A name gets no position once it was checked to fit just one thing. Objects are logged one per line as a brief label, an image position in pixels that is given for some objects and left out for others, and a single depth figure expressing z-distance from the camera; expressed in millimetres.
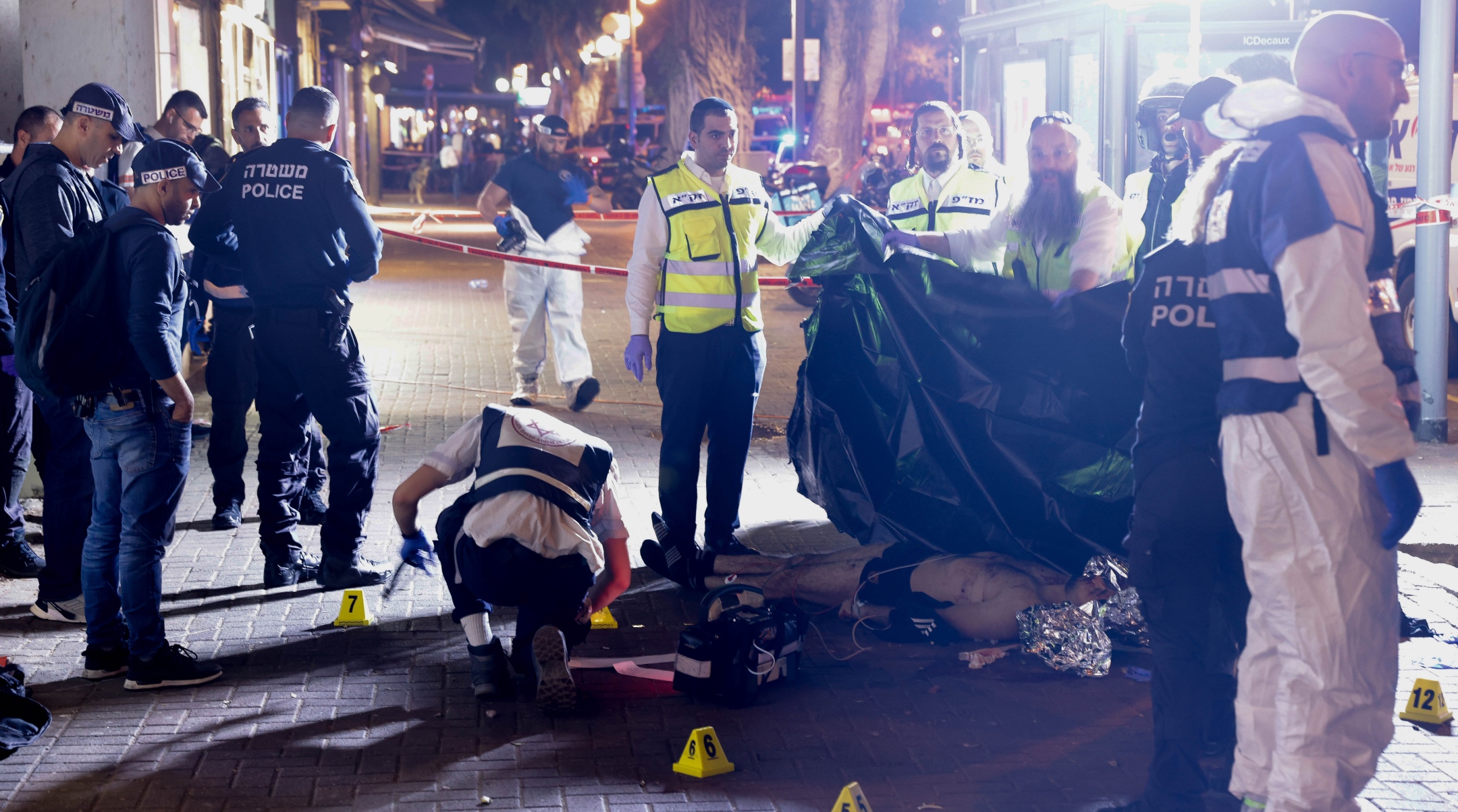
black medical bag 4770
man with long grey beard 5496
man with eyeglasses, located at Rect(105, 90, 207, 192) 8773
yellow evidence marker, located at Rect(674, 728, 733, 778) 4199
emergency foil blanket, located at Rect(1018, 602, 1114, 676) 5117
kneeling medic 4629
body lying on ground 5363
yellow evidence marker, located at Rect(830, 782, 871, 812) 3654
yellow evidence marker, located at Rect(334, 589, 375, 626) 5559
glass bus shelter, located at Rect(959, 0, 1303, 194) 10141
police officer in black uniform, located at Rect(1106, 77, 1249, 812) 3660
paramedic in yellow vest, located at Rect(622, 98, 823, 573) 6223
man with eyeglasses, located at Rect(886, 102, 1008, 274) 7324
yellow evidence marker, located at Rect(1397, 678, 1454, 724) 4629
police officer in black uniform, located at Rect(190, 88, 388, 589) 5926
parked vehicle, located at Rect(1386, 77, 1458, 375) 10836
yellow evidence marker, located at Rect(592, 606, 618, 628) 5660
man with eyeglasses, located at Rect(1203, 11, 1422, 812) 3205
